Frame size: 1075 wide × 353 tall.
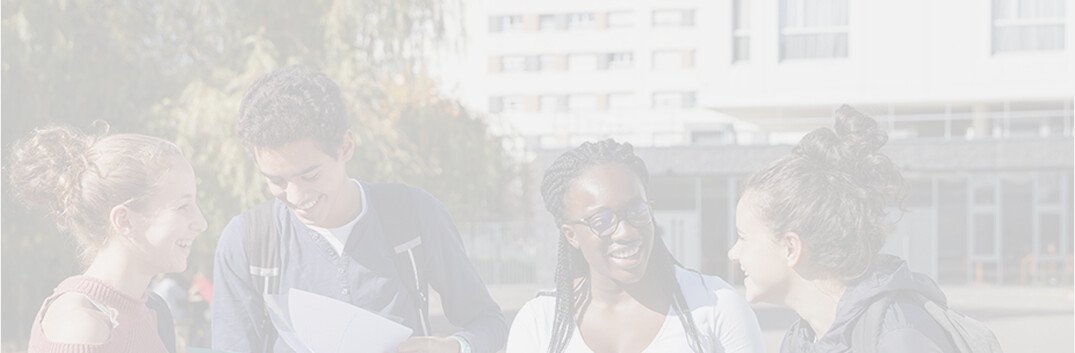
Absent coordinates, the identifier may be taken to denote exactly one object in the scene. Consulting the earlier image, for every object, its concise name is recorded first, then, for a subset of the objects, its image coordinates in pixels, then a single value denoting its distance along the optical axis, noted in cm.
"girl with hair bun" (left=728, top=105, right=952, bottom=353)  268
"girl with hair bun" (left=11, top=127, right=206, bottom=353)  283
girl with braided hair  292
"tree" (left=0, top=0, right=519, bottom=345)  1088
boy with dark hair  327
